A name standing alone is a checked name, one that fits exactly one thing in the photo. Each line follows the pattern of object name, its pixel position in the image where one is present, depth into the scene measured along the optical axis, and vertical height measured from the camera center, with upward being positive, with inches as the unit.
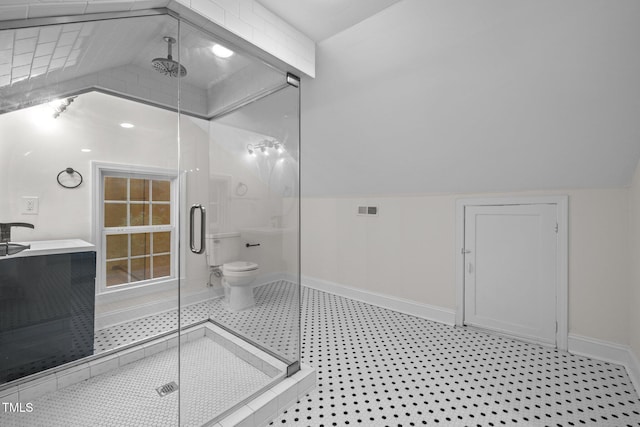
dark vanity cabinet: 57.6 -21.4
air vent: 138.1 +1.5
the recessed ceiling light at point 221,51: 64.9 +37.1
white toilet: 70.2 -13.7
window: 68.4 -4.0
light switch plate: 55.8 +1.4
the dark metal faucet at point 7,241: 53.8 -5.4
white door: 97.3 -20.4
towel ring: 60.1 +8.5
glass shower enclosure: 56.1 -1.2
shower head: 60.3 +31.1
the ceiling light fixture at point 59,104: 57.5 +21.9
